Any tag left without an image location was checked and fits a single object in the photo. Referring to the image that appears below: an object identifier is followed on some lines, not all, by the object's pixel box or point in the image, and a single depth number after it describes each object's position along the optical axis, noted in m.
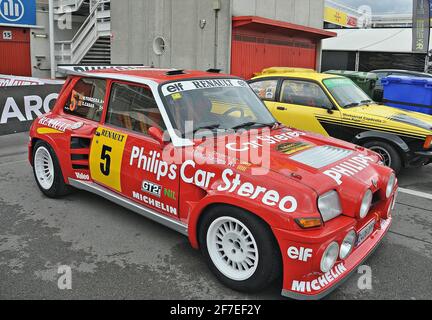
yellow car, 6.16
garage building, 12.72
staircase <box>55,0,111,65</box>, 17.23
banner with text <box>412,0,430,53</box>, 15.48
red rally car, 2.94
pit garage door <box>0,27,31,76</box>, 17.78
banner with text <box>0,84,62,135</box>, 7.96
